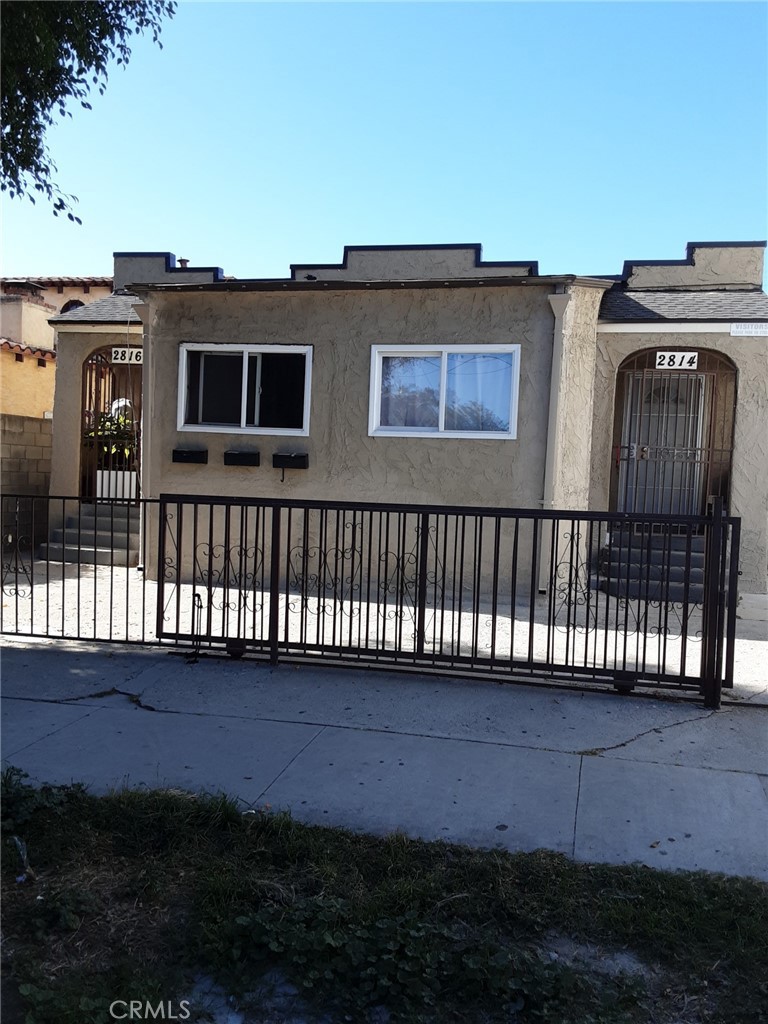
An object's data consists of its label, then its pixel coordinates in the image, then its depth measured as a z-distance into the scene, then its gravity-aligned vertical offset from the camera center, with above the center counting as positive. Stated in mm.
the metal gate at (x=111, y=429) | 14055 +713
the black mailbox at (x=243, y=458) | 11398 +240
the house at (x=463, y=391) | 10680 +1233
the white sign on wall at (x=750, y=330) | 11086 +2140
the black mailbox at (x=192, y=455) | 11516 +259
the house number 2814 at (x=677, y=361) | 11734 +1806
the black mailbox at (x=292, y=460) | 11273 +237
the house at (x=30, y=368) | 13922 +1963
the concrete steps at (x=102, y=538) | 12945 -1055
